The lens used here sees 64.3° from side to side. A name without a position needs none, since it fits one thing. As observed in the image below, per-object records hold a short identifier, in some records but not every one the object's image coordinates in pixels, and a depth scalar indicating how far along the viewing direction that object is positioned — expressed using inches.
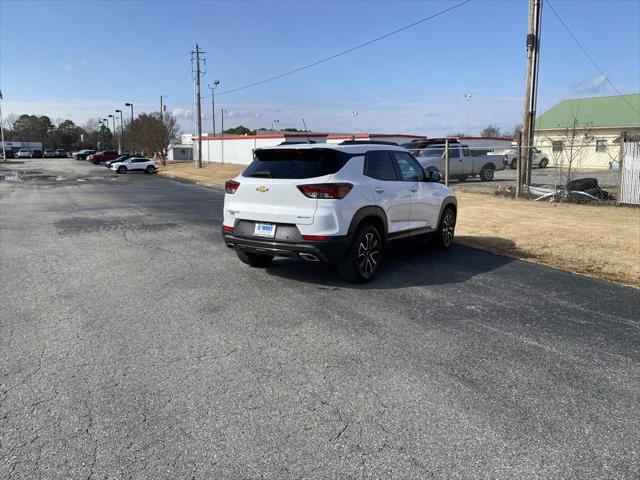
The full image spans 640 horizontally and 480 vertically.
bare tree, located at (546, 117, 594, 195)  573.4
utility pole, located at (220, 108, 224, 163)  2285.9
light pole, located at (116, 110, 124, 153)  3592.5
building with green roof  1588.3
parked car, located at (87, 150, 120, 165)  2664.9
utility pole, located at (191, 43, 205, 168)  1932.8
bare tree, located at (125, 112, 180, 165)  2496.3
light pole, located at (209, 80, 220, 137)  3897.1
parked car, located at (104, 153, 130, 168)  2162.8
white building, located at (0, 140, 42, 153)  4284.0
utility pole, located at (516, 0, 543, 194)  653.3
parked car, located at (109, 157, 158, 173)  1828.2
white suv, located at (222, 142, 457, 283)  235.1
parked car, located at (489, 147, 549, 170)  1307.7
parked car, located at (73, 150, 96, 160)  3400.6
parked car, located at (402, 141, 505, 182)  886.4
